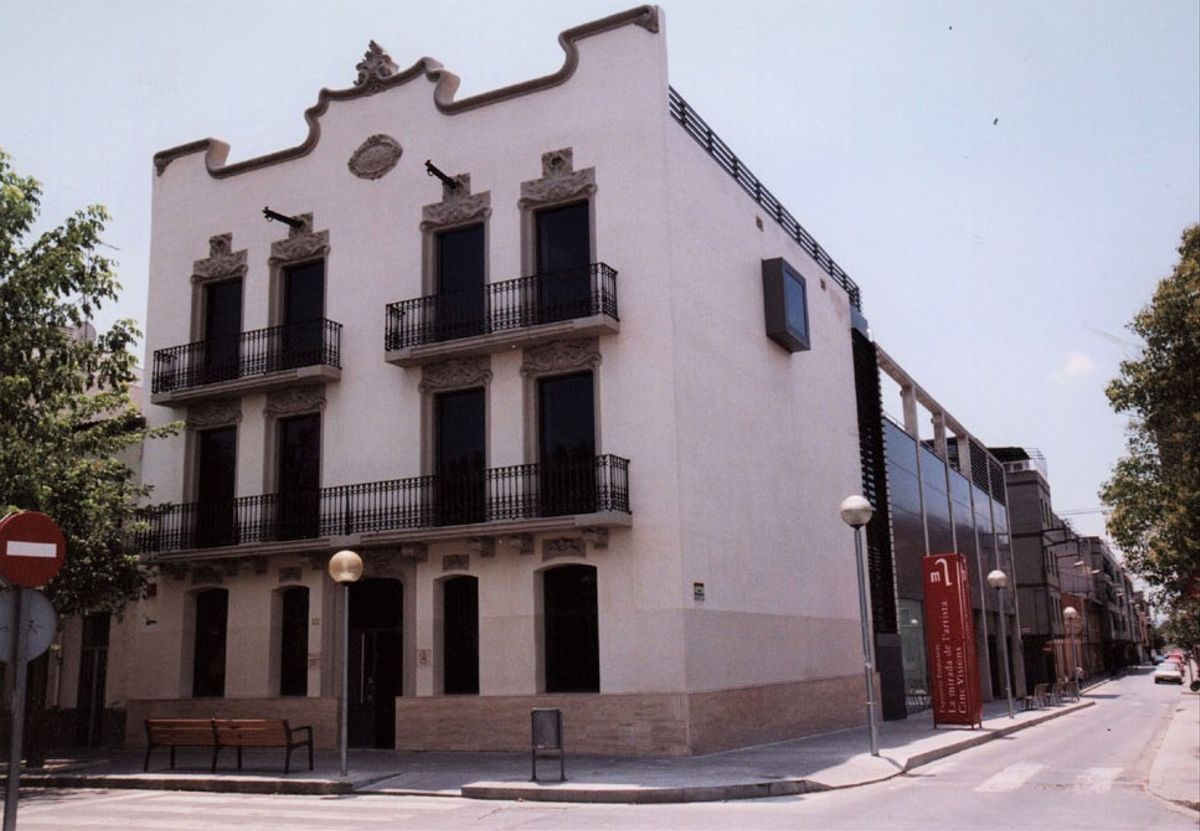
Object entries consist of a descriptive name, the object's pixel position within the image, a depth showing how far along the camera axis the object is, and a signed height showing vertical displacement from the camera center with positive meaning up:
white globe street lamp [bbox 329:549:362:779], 16.50 +0.86
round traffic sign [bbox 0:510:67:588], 7.99 +0.66
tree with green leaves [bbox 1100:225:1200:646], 16.92 +3.35
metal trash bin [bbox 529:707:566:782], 14.88 -1.56
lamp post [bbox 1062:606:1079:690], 42.94 -0.30
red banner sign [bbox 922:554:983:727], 25.23 -0.76
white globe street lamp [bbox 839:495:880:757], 17.94 +1.61
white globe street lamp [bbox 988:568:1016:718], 30.16 +0.84
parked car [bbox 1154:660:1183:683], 61.94 -4.10
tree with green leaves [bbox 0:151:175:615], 17.39 +4.27
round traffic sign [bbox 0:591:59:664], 7.95 +0.09
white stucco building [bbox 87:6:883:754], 19.81 +4.07
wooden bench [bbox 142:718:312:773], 16.61 -1.63
